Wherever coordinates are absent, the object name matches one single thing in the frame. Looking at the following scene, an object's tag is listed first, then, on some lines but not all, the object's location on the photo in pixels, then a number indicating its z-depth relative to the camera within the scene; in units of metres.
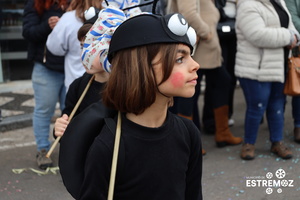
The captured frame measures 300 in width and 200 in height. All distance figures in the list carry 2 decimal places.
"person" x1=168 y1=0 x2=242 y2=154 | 4.45
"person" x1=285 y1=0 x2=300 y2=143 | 4.84
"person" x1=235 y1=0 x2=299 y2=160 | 4.28
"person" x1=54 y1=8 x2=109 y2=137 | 2.58
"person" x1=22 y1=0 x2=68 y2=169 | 4.36
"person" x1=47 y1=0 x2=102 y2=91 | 3.97
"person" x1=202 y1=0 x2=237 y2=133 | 4.98
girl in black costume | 1.75
